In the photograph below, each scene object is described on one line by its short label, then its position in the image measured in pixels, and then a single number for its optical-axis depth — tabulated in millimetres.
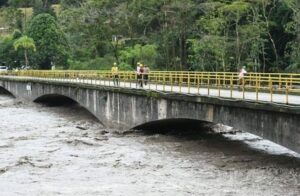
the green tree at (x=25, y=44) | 97725
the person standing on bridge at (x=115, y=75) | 42906
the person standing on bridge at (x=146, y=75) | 40038
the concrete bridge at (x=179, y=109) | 23422
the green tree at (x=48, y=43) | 100562
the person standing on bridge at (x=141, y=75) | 39297
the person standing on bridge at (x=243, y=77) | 27794
